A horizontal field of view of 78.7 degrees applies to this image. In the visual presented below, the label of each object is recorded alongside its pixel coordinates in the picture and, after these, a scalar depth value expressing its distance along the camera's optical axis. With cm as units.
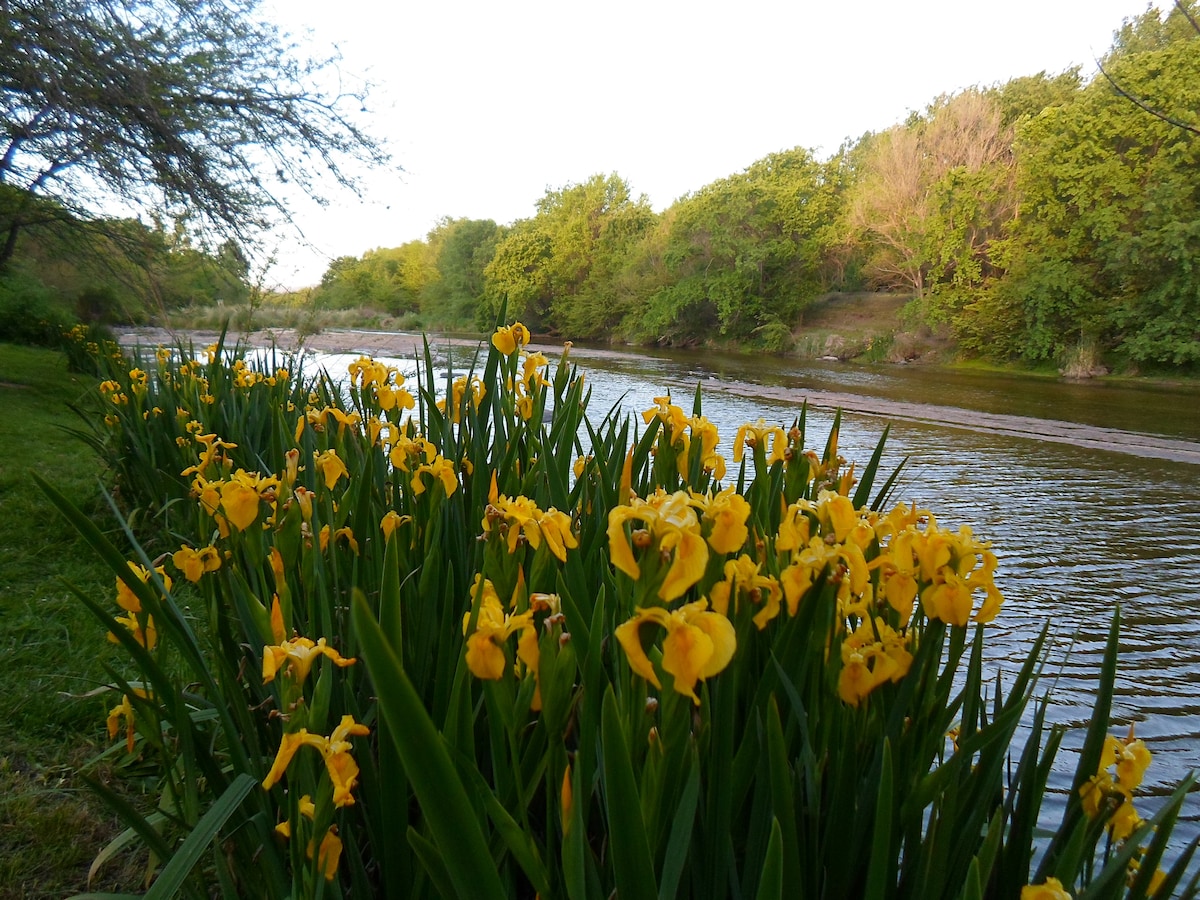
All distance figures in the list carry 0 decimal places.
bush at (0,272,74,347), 1295
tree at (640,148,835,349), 3041
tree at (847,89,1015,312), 2273
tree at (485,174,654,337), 4128
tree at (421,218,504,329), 4884
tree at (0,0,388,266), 484
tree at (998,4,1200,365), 1739
